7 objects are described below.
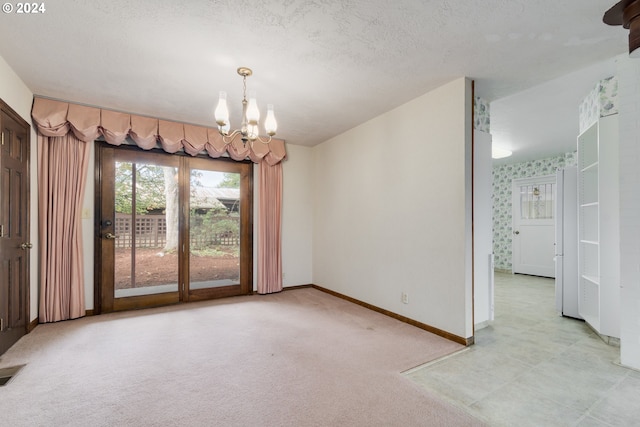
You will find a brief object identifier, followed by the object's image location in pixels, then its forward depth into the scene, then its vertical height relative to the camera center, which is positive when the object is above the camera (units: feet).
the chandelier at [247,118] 7.83 +2.72
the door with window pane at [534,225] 21.18 -0.89
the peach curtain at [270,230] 15.88 -0.90
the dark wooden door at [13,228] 8.43 -0.46
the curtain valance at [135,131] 10.94 +3.56
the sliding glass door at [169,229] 12.60 -0.73
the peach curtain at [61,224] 11.02 -0.41
